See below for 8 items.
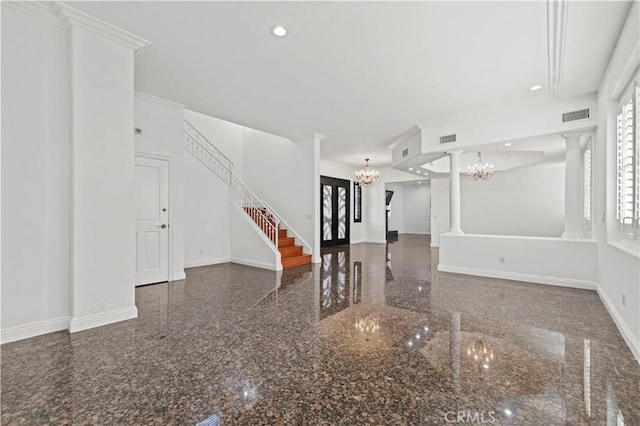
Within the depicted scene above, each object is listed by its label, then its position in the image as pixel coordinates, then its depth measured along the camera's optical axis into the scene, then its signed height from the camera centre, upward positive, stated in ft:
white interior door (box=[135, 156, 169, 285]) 15.49 -0.52
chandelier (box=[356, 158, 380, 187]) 29.91 +3.85
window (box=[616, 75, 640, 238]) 8.93 +1.65
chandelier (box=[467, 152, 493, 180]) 27.53 +4.06
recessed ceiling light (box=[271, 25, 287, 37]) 9.64 +6.25
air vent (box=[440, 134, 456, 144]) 18.35 +4.81
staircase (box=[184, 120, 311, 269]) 21.75 +0.74
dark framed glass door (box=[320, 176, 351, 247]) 33.19 +0.03
